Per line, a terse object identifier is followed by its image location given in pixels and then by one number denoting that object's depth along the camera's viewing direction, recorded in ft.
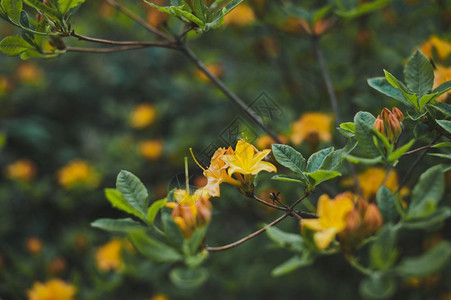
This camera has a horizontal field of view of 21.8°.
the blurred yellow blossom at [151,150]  5.78
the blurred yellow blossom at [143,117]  6.41
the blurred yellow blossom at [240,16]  5.10
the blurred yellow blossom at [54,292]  4.40
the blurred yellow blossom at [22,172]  6.07
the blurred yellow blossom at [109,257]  4.98
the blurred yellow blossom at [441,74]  3.54
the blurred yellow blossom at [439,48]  3.74
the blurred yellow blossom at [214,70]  5.77
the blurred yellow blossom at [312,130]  4.04
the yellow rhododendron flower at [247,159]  3.21
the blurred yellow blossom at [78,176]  5.71
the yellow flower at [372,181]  3.80
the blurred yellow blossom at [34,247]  5.39
